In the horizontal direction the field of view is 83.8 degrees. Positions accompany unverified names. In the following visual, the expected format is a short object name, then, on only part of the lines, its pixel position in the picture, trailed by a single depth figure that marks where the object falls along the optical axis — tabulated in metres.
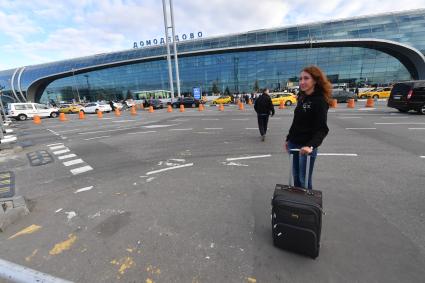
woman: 2.90
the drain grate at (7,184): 4.82
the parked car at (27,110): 26.20
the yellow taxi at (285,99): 28.83
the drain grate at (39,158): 7.12
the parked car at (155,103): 36.38
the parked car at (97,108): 32.68
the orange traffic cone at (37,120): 21.52
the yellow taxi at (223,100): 42.90
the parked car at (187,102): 35.78
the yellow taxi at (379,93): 35.08
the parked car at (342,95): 29.08
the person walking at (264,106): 8.38
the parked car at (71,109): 39.60
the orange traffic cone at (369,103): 21.27
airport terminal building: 58.75
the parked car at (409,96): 13.84
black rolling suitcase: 2.41
